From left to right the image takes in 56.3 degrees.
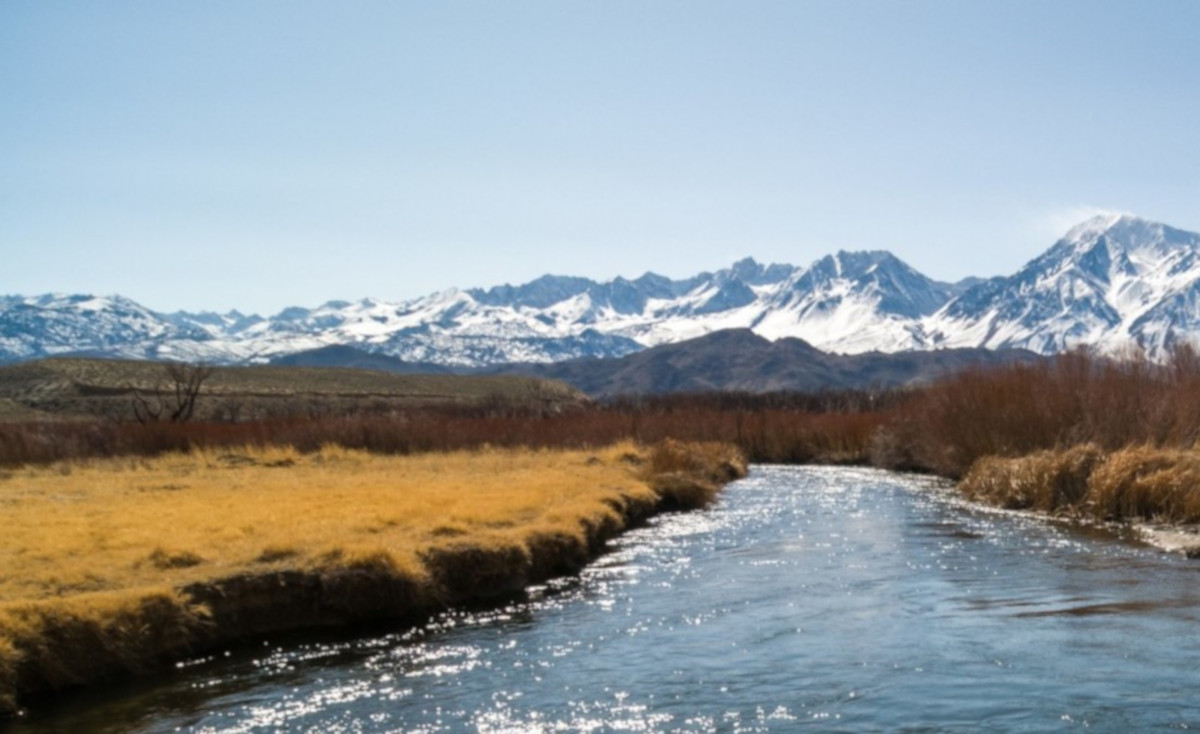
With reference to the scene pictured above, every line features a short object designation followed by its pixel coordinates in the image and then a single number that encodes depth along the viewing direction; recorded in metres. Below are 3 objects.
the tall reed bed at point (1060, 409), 41.88
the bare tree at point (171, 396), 62.06
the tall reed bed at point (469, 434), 51.09
